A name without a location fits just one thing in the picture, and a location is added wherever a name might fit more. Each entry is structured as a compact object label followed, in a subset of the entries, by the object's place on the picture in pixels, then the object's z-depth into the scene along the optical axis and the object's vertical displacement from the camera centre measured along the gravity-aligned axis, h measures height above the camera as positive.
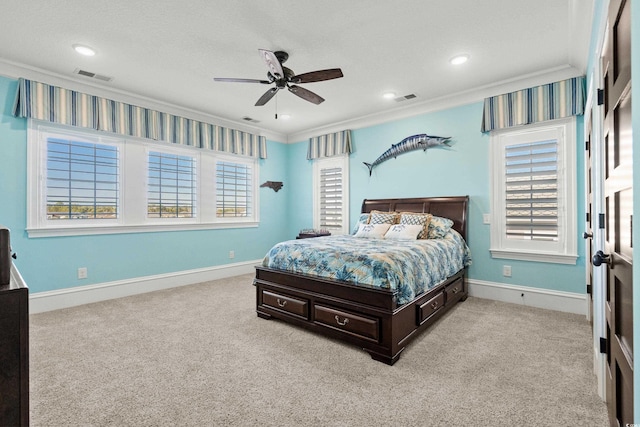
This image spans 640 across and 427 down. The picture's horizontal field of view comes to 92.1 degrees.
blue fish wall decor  4.36 +1.04
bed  2.35 -0.80
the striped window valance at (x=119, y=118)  3.42 +1.28
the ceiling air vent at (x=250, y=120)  5.29 +1.66
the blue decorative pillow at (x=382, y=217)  4.31 -0.03
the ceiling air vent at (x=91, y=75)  3.50 +1.63
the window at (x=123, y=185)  3.56 +0.42
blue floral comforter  2.45 -0.42
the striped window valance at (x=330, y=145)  5.39 +1.28
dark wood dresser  0.83 -0.39
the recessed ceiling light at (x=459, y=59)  3.21 +1.65
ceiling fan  2.71 +1.28
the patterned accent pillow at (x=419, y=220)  3.84 -0.07
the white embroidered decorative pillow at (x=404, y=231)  3.75 -0.21
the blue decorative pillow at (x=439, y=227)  3.83 -0.16
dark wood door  1.12 +0.02
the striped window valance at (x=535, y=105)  3.40 +1.30
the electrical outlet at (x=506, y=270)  3.85 -0.70
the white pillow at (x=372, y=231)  4.04 -0.21
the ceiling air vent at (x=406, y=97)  4.26 +1.65
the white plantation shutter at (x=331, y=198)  5.60 +0.31
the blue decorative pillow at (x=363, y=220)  4.52 -0.08
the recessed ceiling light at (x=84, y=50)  2.96 +1.62
